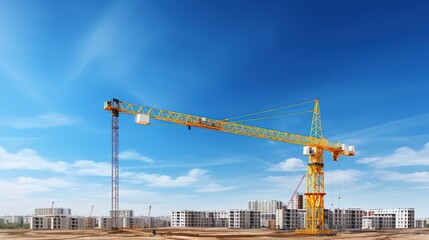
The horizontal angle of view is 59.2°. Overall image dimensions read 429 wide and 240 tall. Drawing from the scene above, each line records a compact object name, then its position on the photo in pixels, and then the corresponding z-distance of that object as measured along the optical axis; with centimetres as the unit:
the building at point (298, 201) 17862
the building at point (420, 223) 18562
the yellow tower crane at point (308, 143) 7412
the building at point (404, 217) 15425
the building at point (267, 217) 16406
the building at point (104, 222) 15608
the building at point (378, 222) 15062
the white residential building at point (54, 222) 13388
